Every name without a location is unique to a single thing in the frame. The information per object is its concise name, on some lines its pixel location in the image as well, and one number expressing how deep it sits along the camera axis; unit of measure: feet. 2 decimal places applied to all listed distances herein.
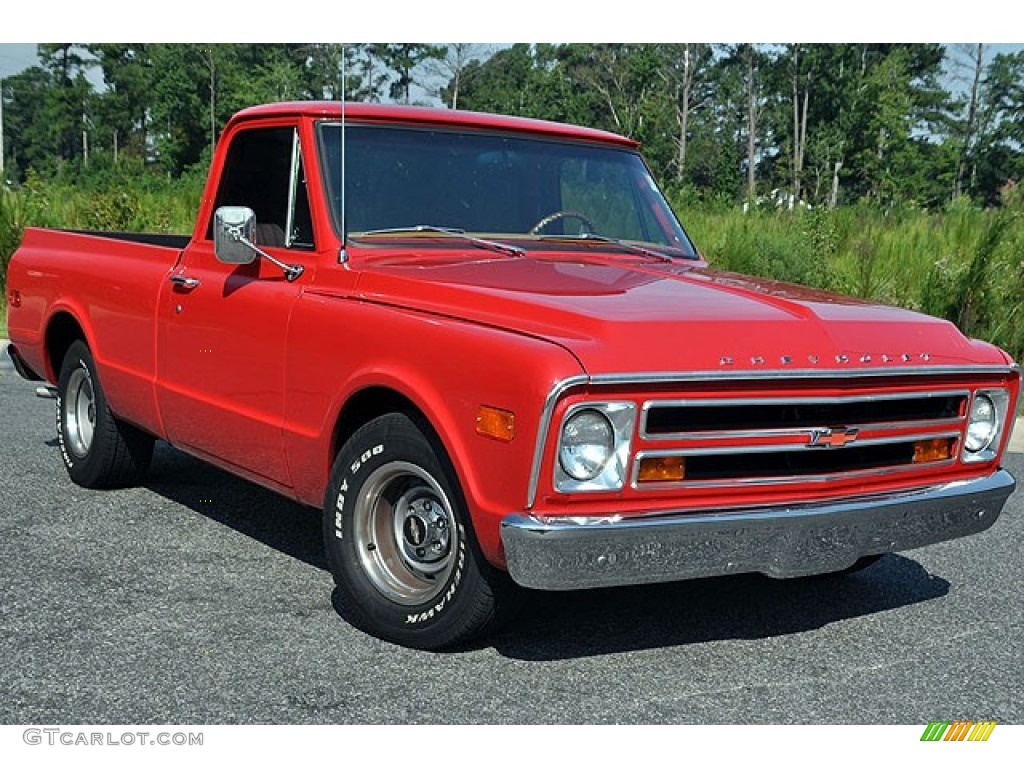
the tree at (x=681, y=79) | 174.19
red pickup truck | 11.79
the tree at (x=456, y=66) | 142.51
